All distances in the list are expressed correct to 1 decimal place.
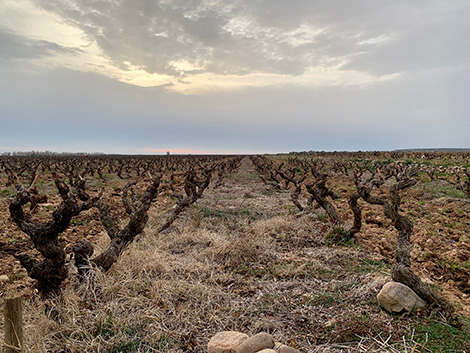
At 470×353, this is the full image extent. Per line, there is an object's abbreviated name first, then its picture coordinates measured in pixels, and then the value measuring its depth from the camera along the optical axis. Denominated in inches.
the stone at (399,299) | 193.3
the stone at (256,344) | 150.9
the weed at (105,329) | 176.8
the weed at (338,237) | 366.0
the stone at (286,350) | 148.3
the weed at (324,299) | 217.6
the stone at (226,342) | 157.9
